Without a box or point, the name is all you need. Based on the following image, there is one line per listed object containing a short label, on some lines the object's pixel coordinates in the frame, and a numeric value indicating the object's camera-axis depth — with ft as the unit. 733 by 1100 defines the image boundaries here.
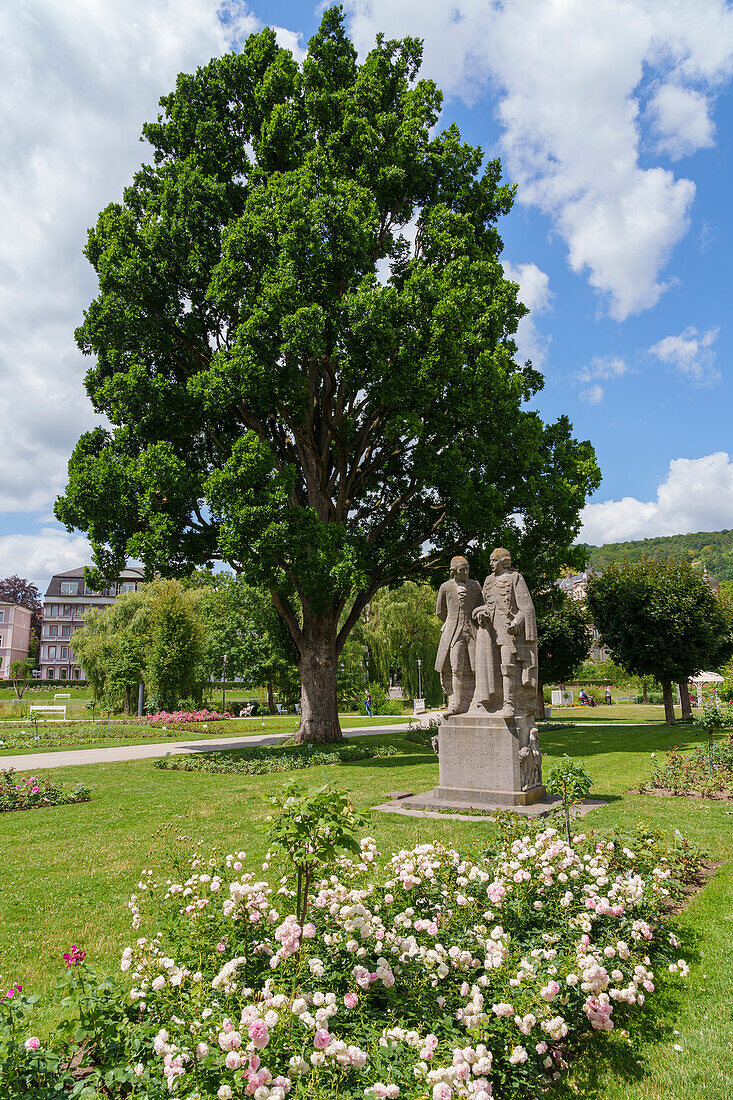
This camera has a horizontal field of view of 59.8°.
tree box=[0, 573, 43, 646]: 284.41
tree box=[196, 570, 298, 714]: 108.27
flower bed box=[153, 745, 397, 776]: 44.88
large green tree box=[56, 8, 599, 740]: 46.68
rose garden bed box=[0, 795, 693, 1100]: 7.94
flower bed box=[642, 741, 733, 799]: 32.58
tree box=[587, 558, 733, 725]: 71.97
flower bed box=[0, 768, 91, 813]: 34.50
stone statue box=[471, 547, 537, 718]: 30.81
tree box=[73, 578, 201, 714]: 98.78
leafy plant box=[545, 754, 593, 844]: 18.03
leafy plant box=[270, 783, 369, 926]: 9.59
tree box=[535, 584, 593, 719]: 88.84
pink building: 254.68
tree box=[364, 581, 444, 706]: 114.32
